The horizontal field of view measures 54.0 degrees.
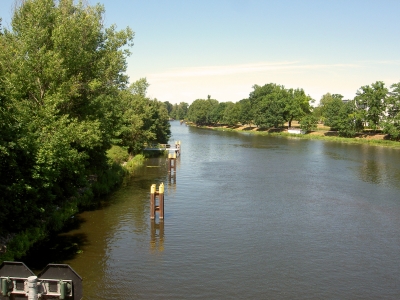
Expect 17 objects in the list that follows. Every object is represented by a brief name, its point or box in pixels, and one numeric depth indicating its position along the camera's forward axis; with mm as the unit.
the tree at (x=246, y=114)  121750
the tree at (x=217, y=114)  142200
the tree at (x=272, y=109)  107938
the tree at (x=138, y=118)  47688
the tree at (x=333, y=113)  94112
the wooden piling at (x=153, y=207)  22438
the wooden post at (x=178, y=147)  55719
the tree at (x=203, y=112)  146000
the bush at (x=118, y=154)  40838
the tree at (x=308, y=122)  100438
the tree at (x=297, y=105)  105562
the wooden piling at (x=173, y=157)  37769
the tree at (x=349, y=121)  88688
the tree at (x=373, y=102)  84438
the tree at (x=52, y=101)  16797
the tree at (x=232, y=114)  129875
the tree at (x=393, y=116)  78688
